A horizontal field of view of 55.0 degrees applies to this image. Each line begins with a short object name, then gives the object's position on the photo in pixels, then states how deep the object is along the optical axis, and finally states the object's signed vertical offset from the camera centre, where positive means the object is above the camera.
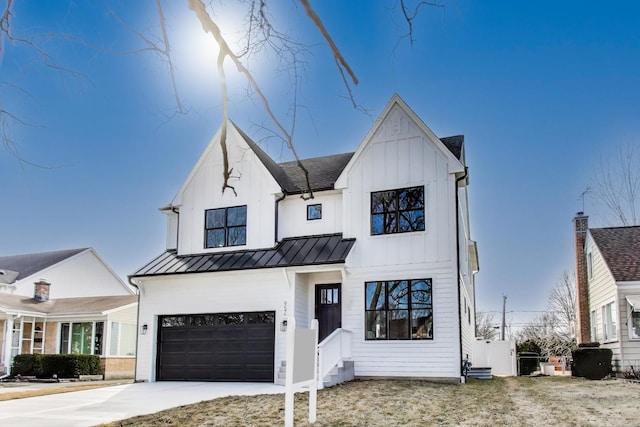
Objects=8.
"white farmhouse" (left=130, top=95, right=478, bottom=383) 16.12 +1.37
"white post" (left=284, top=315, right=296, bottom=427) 8.48 -0.81
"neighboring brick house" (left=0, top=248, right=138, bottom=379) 26.33 -0.40
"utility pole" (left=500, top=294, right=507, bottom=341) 52.78 +0.63
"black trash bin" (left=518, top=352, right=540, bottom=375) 26.38 -2.00
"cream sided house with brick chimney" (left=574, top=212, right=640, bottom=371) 18.80 +1.01
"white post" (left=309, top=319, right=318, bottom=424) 9.25 -1.28
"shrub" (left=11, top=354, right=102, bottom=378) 24.69 -2.00
